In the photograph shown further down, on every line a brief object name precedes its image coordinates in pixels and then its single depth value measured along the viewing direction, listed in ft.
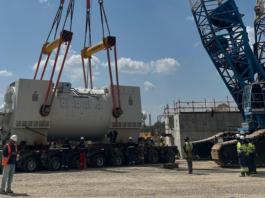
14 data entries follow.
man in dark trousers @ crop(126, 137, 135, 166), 52.01
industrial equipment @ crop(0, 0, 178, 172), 47.09
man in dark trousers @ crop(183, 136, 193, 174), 41.30
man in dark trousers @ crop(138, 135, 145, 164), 54.60
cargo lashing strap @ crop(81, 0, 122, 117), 54.85
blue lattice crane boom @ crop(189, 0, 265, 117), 69.36
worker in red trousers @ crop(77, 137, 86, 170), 46.98
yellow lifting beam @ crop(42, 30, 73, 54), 50.88
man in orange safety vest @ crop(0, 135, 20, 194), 25.84
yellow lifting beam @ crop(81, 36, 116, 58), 55.51
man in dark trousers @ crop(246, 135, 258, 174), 38.88
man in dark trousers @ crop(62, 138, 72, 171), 45.75
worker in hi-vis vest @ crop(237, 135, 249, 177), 37.45
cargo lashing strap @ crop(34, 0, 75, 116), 48.37
